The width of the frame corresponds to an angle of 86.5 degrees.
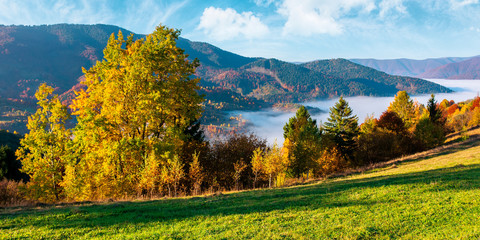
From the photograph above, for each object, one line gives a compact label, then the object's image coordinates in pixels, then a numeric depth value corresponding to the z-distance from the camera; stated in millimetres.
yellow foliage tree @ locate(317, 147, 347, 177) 53719
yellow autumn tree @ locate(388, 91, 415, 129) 68688
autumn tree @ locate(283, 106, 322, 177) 46625
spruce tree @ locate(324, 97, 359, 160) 59228
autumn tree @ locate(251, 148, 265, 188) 33031
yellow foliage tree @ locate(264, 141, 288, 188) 33188
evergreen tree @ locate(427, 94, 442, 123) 65500
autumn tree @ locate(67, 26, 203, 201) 20953
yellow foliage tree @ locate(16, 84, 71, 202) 22109
